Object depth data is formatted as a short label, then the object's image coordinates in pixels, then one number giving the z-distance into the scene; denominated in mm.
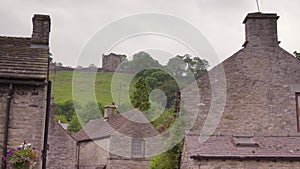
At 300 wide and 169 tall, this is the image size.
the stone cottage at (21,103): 11805
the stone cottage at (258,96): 17734
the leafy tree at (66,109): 83188
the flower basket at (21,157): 10984
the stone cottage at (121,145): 28938
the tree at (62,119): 69162
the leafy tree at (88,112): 61812
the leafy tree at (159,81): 49412
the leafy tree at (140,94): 43956
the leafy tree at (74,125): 63672
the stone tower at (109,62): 72400
